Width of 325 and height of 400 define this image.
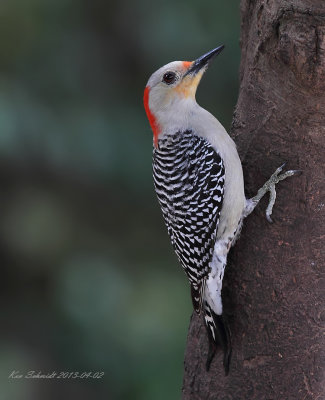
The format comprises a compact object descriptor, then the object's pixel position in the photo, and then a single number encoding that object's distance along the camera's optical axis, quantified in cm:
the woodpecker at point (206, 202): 693
